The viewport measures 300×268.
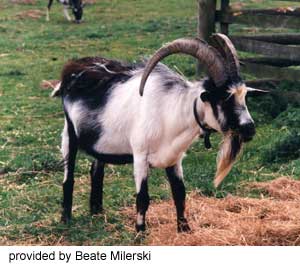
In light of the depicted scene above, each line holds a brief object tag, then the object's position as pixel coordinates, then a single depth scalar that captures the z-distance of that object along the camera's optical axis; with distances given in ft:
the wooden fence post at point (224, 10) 35.43
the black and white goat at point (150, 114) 19.21
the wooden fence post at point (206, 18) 35.24
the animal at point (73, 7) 70.59
